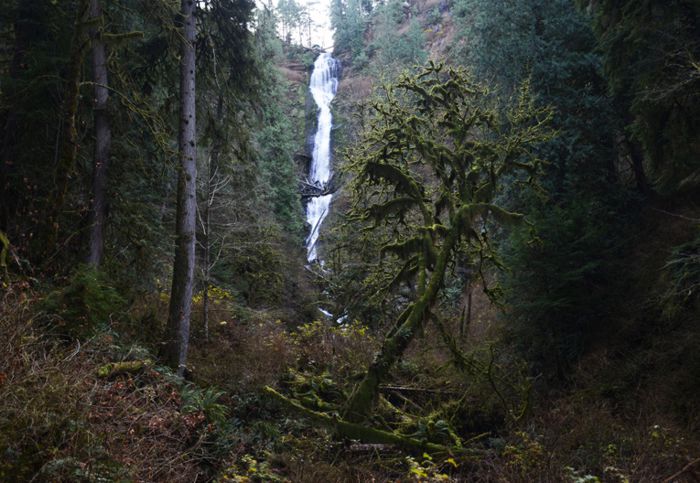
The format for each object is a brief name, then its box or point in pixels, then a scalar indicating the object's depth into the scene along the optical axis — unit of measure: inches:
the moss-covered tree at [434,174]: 419.8
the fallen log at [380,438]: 335.0
